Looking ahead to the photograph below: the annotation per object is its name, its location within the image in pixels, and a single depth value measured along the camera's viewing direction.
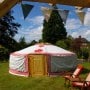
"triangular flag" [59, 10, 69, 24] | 2.40
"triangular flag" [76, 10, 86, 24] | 2.23
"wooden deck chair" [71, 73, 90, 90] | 3.90
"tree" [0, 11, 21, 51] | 12.26
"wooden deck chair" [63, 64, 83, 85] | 4.61
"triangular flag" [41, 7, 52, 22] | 2.33
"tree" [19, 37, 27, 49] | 12.48
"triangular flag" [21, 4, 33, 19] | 2.16
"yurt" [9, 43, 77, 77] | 5.94
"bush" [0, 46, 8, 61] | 10.57
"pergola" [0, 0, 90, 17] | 1.79
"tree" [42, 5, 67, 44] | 15.75
